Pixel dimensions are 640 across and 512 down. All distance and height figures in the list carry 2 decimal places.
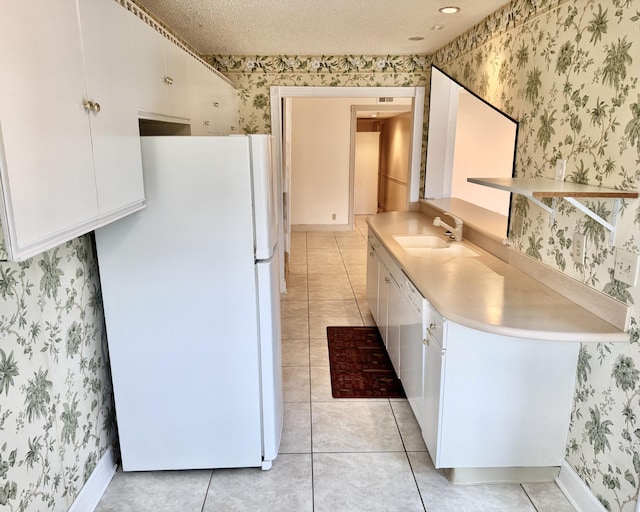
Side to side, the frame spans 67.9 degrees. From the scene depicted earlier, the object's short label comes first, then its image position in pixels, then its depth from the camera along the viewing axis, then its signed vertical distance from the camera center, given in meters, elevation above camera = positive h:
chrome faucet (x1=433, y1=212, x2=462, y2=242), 3.26 -0.52
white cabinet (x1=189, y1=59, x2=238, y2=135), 2.78 +0.34
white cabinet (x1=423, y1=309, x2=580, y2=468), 2.01 -1.04
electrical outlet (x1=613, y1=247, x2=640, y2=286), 1.62 -0.39
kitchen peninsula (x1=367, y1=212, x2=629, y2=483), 1.97 -0.96
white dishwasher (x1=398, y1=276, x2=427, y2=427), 2.36 -1.01
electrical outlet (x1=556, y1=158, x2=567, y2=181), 2.07 -0.07
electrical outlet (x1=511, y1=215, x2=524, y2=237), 2.53 -0.39
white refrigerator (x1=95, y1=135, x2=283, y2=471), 1.97 -0.67
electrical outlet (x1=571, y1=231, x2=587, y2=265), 1.93 -0.39
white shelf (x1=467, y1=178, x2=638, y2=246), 1.64 -0.14
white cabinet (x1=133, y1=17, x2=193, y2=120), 1.85 +0.34
